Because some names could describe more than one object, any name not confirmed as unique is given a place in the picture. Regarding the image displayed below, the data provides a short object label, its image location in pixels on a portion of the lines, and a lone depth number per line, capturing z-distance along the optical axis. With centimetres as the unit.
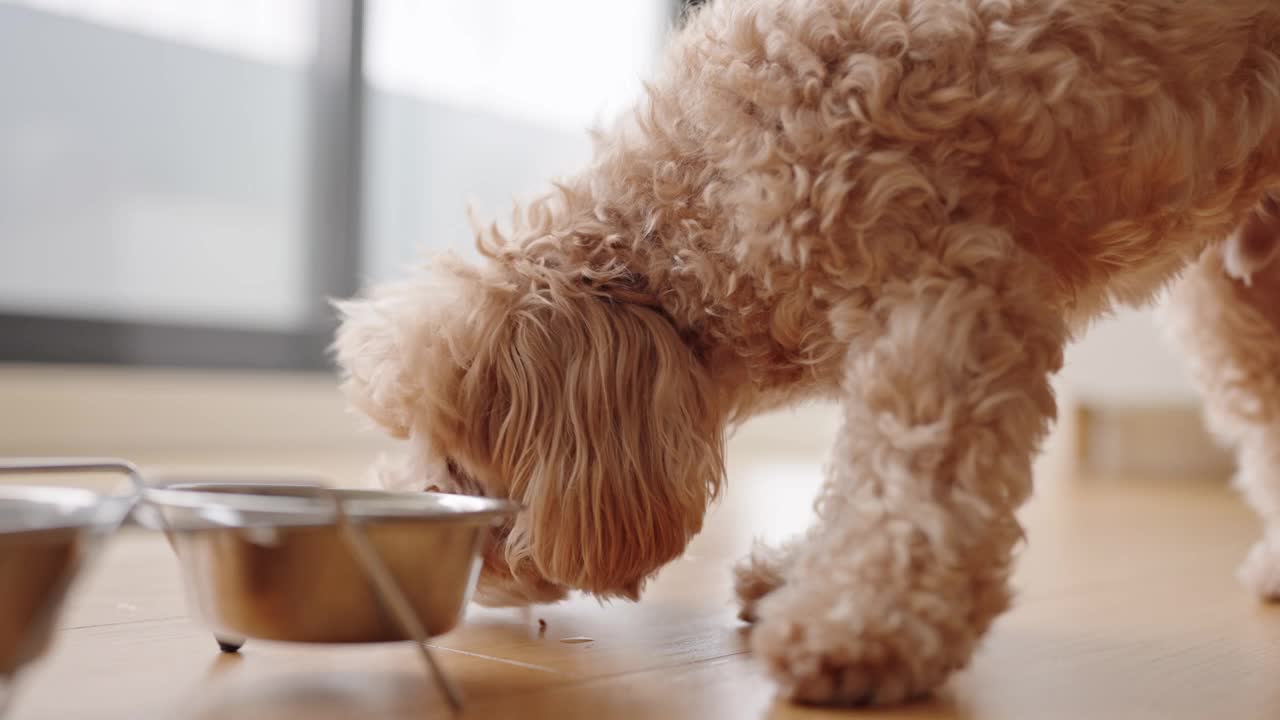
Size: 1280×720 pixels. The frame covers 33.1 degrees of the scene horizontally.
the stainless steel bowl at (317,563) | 67
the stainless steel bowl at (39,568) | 62
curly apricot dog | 73
